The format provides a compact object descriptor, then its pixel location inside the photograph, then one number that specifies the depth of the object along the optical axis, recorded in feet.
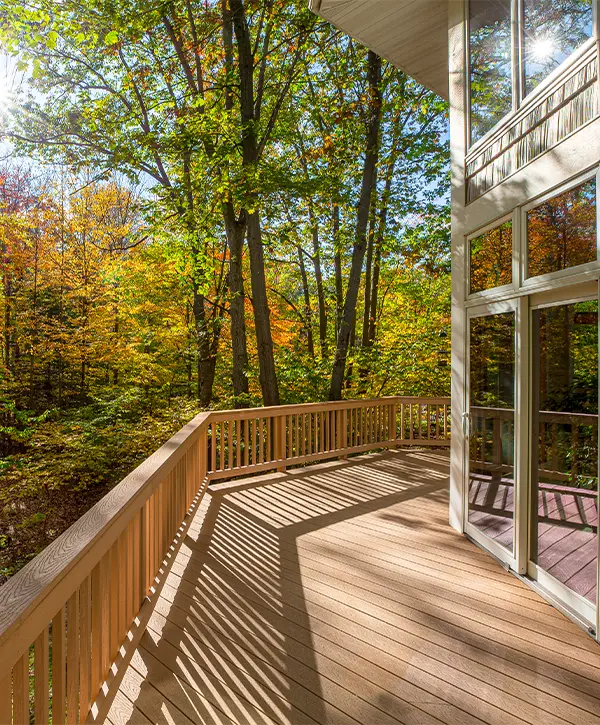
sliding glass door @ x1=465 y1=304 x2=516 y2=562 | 10.21
